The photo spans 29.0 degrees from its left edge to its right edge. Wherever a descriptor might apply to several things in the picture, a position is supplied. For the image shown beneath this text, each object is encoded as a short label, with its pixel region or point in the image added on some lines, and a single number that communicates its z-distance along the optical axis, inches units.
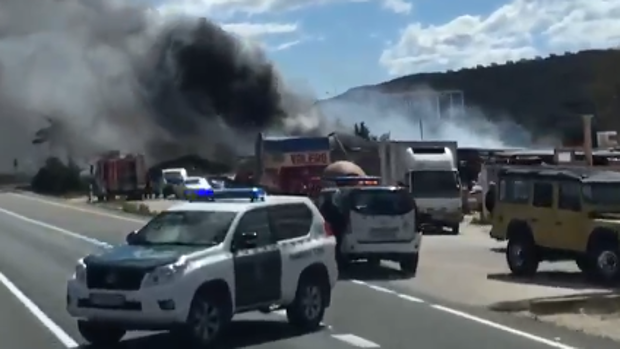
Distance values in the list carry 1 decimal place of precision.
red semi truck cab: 1950.1
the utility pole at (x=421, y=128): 3485.7
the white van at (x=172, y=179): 2760.8
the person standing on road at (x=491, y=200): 981.9
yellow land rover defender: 839.7
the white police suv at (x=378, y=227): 930.7
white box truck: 1523.1
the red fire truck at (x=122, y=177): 2908.5
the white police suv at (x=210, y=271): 505.7
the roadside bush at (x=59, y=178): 3575.3
